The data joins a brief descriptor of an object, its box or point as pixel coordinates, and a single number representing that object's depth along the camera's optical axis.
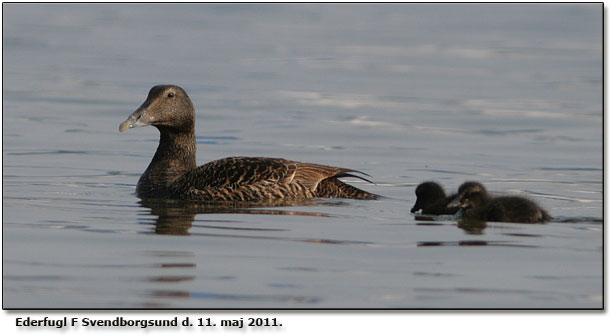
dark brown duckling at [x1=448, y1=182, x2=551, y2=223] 19.31
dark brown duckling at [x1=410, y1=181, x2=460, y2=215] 20.31
